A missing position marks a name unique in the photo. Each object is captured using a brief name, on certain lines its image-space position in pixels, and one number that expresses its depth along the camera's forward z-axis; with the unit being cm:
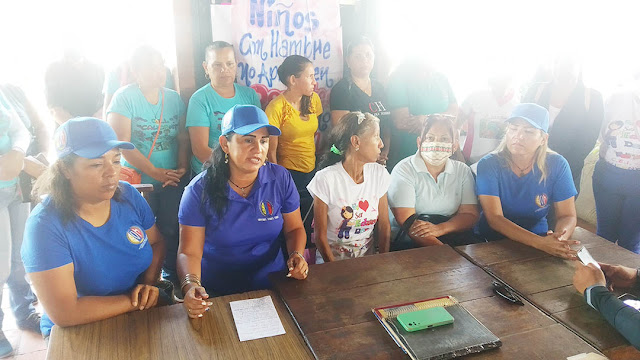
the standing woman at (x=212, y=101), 281
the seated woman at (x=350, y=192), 248
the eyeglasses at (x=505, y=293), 167
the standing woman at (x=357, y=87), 323
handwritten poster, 307
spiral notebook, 136
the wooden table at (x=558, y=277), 150
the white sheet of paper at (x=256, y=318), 146
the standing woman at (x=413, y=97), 343
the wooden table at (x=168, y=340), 135
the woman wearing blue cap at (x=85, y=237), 152
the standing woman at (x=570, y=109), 323
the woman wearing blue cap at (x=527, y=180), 250
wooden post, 292
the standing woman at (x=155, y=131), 271
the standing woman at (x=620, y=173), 311
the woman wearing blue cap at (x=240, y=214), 199
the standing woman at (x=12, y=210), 250
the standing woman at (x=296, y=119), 297
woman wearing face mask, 265
